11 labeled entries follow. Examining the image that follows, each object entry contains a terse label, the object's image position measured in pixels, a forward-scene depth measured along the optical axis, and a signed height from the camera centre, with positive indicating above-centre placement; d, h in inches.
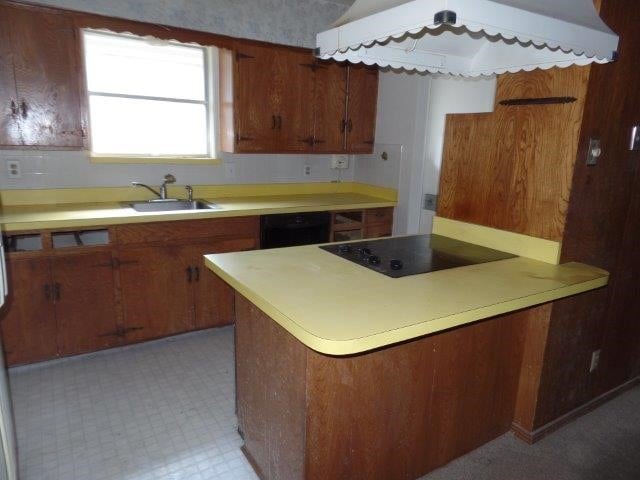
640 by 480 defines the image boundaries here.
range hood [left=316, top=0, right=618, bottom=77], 44.4 +15.2
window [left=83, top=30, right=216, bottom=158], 119.0 +13.6
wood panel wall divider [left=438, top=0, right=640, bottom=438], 72.4 -6.0
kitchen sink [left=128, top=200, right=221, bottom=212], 123.1 -17.3
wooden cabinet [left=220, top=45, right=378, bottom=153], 128.9 +14.6
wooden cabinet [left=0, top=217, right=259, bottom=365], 98.0 -35.6
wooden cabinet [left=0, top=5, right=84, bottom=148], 98.1 +14.1
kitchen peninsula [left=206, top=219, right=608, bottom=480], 53.1 -29.2
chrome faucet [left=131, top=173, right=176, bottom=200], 128.1 -12.4
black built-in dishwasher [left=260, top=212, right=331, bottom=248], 125.6 -23.4
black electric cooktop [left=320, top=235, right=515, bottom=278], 70.2 -17.8
